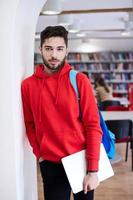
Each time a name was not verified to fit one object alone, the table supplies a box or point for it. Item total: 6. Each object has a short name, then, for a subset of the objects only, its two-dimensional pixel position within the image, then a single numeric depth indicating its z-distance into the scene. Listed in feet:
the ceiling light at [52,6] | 14.37
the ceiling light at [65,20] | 20.48
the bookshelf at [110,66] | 36.04
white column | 6.09
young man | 6.11
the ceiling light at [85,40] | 35.35
